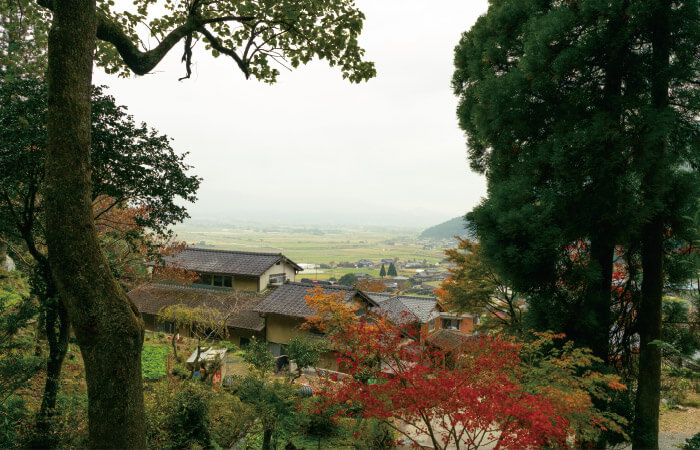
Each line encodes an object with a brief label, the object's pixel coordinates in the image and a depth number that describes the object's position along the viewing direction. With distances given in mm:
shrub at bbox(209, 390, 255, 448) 6488
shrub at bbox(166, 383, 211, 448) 6020
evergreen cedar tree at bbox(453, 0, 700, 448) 5152
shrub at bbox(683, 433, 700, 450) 4840
